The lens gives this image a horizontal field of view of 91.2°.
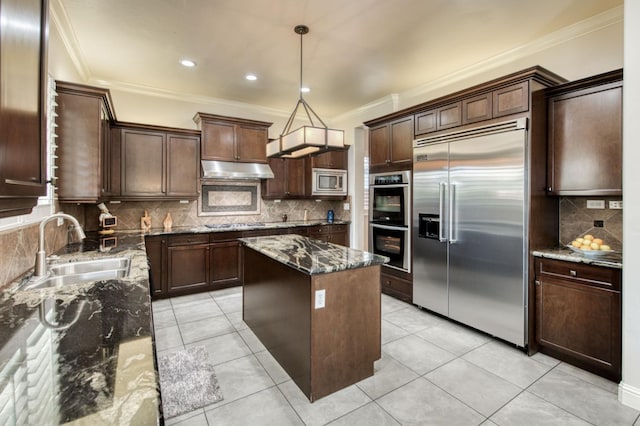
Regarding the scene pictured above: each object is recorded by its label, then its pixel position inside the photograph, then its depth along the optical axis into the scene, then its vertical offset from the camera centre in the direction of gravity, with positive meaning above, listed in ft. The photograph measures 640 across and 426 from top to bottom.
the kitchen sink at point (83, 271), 6.66 -1.47
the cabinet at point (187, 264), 13.85 -2.38
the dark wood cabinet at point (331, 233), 17.89 -1.31
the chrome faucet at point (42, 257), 6.41 -0.95
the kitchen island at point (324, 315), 7.06 -2.52
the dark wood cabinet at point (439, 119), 11.10 +3.46
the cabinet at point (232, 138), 15.17 +3.68
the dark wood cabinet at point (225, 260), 14.78 -2.36
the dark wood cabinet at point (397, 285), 12.95 -3.16
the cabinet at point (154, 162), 13.57 +2.21
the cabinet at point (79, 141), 9.30 +2.13
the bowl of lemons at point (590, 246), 8.32 -0.95
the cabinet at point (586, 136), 8.24 +2.10
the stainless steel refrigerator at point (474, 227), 9.36 -0.54
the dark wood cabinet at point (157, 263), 13.44 -2.24
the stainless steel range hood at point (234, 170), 14.93 +2.03
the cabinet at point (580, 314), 7.74 -2.75
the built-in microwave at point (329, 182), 18.44 +1.77
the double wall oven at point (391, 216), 12.82 -0.23
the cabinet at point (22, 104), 2.81 +1.08
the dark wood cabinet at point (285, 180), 17.69 +1.76
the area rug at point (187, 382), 6.93 -4.19
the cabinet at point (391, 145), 12.89 +2.91
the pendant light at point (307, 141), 8.48 +1.98
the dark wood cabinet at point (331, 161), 18.44 +3.03
